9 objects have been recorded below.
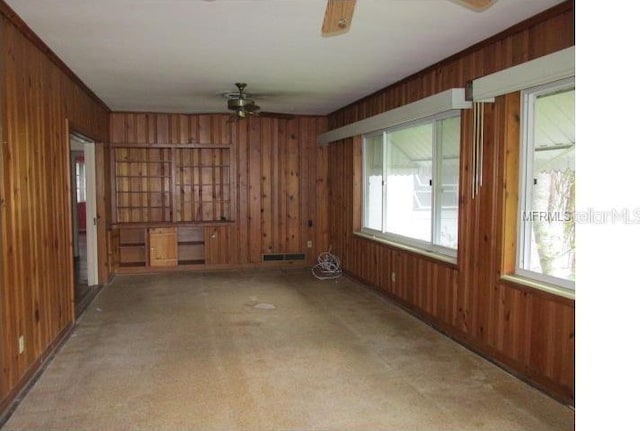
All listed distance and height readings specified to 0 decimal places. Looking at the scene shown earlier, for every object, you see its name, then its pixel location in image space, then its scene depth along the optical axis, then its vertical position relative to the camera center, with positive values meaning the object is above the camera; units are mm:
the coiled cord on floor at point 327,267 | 7468 -1166
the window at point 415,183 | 4766 +104
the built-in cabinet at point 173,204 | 7734 -170
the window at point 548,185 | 3316 +44
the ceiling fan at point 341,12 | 2142 +796
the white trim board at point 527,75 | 3021 +786
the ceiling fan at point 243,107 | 5520 +960
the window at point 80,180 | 11898 +346
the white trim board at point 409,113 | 4180 +806
